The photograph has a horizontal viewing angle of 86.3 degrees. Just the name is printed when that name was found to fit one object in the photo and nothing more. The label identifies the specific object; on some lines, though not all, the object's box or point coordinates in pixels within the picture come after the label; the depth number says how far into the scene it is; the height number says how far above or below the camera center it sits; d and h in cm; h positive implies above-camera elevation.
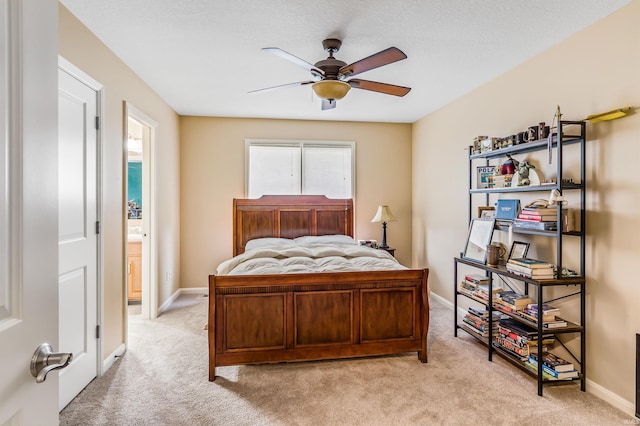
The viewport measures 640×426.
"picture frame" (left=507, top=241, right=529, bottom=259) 290 -34
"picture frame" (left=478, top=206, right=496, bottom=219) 325 -2
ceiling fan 224 +100
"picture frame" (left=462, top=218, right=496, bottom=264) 302 -27
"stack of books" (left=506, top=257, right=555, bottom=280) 241 -42
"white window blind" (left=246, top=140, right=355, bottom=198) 500 +63
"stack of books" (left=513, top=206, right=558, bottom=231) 243 -6
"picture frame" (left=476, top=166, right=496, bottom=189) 320 +34
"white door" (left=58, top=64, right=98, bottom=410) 215 -15
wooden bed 257 -83
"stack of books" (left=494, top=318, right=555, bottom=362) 254 -99
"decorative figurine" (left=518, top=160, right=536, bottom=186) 277 +30
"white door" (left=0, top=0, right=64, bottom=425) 66 +1
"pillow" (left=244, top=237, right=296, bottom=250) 412 -41
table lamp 478 -9
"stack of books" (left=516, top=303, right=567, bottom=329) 238 -76
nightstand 480 -57
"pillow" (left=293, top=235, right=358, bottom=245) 430 -38
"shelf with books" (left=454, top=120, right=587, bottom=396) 235 -44
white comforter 286 -47
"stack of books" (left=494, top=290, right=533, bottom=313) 260 -72
